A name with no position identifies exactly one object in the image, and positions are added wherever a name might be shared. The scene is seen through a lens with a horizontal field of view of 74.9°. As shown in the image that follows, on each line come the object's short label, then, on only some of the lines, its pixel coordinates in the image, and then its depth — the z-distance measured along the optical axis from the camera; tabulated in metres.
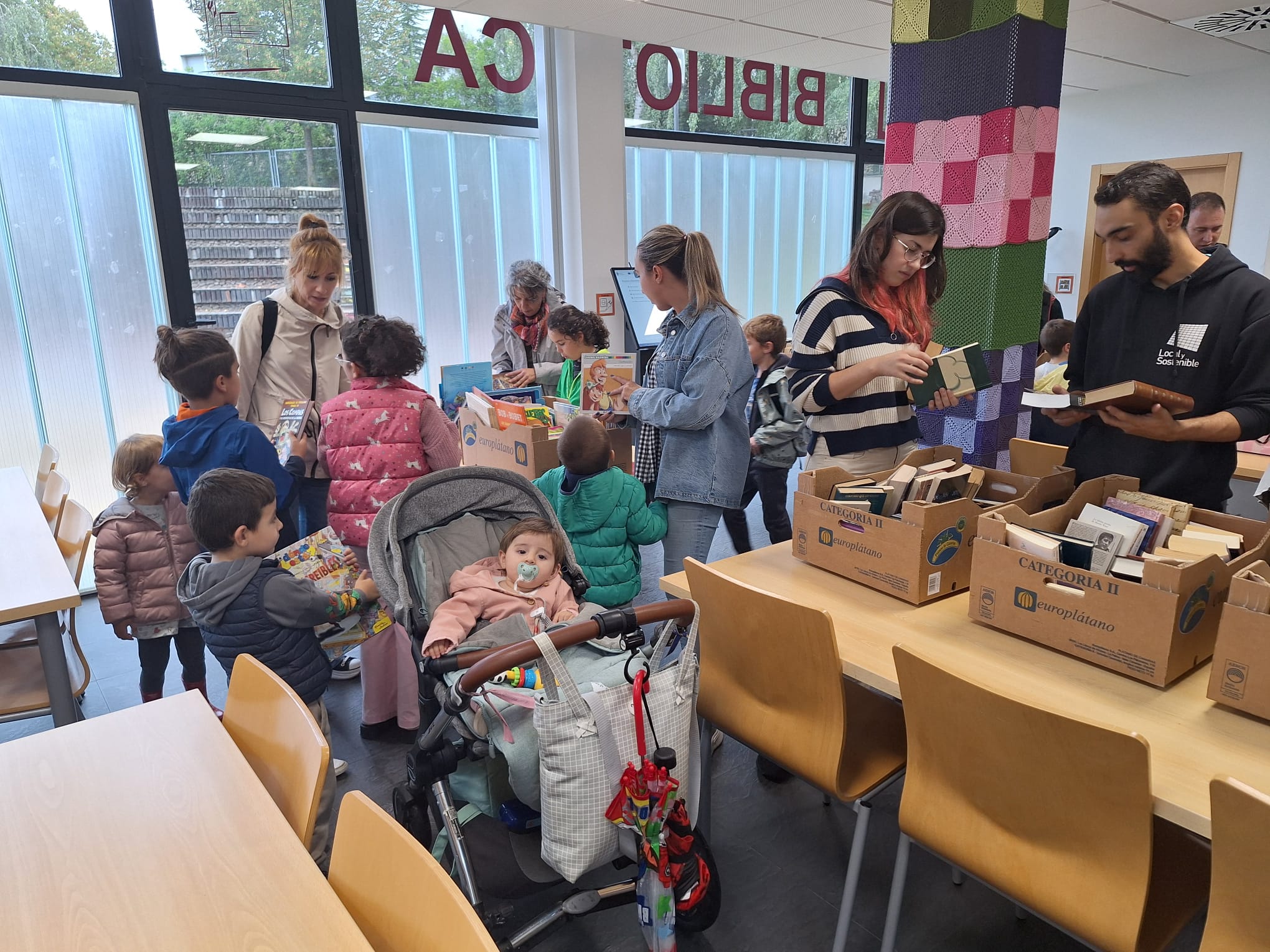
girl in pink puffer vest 2.62
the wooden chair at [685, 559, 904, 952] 1.64
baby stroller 1.65
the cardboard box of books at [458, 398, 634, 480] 3.22
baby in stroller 2.10
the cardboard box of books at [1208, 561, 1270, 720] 1.33
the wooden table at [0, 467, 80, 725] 2.04
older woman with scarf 4.18
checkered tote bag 1.52
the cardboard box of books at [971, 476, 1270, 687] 1.46
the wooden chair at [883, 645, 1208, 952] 1.21
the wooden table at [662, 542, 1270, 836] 1.24
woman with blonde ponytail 2.54
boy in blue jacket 2.52
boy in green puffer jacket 2.50
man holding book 2.02
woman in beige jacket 2.96
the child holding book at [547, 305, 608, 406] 3.78
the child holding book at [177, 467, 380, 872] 2.13
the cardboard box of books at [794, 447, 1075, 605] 1.84
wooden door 6.42
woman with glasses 2.28
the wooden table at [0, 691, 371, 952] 1.07
